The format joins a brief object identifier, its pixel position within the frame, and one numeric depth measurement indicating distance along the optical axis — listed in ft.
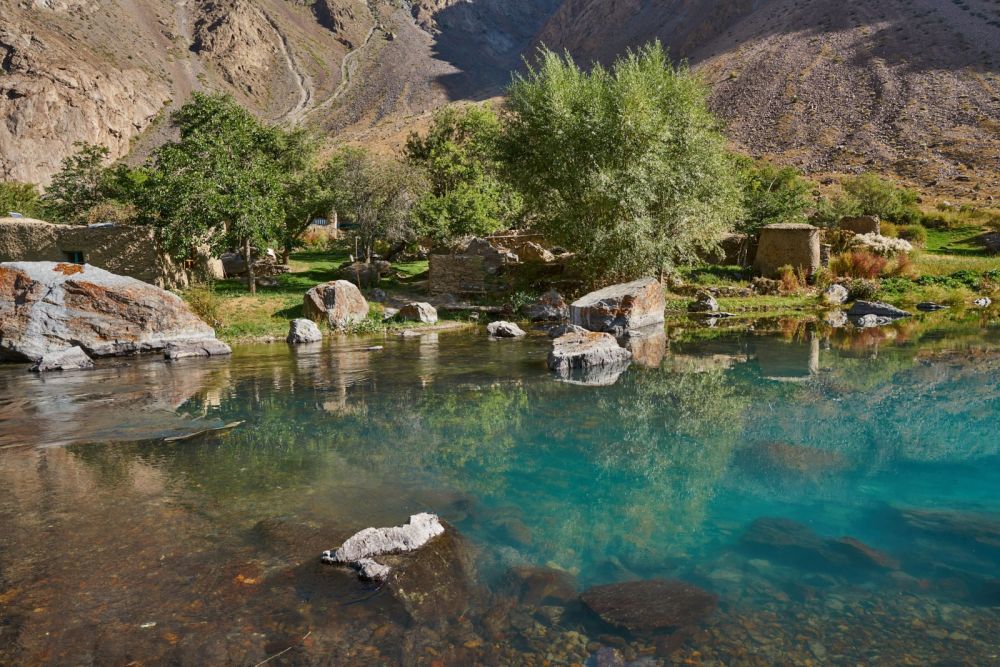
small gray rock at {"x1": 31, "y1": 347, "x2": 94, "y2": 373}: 45.88
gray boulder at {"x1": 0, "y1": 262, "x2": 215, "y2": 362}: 49.67
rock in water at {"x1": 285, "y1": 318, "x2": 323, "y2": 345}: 58.49
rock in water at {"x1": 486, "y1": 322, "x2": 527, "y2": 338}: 58.90
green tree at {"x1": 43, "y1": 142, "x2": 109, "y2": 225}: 122.62
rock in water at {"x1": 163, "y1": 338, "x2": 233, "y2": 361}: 51.42
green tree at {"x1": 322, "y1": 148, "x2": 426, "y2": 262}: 83.35
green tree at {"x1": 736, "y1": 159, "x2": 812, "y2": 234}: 94.89
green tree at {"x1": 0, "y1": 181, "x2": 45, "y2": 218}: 141.54
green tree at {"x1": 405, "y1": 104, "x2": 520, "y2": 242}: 89.92
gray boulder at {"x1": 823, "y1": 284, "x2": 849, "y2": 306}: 76.18
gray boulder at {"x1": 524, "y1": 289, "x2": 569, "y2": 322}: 71.00
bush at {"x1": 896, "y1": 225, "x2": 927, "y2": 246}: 103.31
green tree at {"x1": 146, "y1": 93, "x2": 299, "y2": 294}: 71.36
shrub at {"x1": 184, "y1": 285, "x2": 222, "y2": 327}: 62.23
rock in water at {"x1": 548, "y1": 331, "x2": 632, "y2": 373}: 41.42
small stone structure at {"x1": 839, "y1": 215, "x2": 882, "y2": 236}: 100.58
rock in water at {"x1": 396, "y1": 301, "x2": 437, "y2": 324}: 68.08
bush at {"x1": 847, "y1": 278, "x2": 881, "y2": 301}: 76.79
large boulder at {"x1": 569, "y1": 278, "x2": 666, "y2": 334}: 60.54
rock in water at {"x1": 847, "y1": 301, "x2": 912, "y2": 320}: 68.85
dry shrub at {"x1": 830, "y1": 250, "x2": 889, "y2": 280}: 82.53
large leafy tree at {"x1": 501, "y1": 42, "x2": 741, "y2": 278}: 71.61
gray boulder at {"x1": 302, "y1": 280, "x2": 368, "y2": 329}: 64.90
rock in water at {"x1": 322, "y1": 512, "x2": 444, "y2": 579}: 14.99
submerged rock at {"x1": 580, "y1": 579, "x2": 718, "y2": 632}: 13.06
